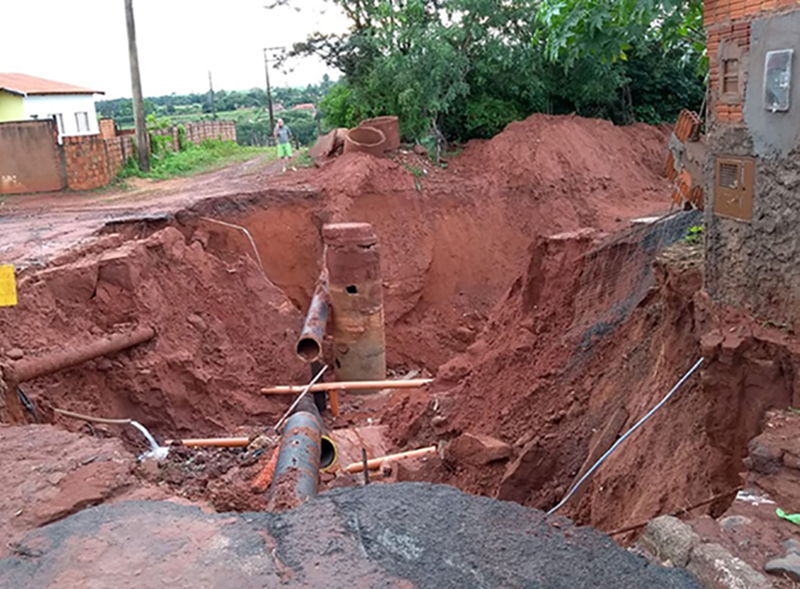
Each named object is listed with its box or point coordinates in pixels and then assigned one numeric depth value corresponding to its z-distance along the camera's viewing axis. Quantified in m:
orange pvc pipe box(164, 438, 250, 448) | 8.55
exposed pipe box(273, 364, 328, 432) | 9.35
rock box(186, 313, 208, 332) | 11.43
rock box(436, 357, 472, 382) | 10.24
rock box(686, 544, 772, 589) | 3.32
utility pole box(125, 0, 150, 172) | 20.41
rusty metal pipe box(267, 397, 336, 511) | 5.28
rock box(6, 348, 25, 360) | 8.12
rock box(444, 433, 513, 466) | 7.52
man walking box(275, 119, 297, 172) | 20.66
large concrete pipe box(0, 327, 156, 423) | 7.57
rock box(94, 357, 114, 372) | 9.33
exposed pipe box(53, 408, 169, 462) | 6.84
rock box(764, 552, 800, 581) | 3.34
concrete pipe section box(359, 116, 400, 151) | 17.03
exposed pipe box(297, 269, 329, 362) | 10.93
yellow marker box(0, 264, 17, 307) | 7.89
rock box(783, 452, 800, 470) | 4.20
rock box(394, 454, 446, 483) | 7.68
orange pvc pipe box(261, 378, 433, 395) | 11.22
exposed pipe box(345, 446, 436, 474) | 8.46
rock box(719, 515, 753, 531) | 3.79
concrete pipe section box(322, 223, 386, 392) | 12.12
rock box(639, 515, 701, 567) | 3.58
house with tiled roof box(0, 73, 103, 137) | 29.95
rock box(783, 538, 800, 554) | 3.56
